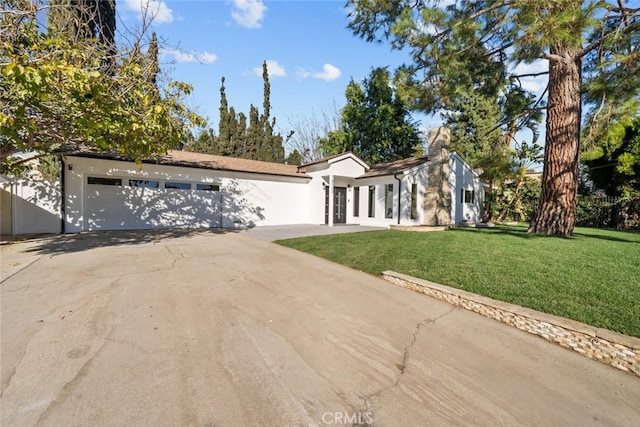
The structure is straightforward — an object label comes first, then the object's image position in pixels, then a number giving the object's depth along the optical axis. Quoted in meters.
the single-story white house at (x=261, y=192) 11.87
